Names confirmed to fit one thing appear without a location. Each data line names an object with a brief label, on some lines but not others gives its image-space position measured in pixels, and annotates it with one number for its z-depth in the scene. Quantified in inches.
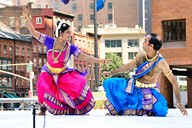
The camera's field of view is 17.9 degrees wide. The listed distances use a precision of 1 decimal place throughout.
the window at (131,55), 4345.5
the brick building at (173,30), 1521.9
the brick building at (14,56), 3159.5
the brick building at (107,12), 5162.4
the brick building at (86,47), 3742.6
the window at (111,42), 4328.2
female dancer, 479.5
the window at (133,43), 4328.2
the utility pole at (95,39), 1008.3
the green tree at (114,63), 3220.5
